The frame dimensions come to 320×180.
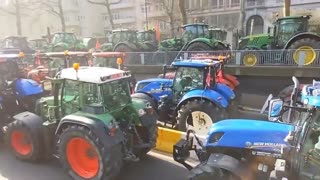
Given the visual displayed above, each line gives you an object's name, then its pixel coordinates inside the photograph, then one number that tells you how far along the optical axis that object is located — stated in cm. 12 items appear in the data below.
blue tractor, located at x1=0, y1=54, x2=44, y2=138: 741
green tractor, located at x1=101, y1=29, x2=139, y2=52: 1709
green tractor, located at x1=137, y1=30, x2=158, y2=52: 1891
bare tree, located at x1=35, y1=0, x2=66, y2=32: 2980
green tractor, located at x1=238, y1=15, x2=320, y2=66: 1186
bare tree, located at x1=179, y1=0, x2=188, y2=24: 2167
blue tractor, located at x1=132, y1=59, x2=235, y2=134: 739
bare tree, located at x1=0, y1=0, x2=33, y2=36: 3047
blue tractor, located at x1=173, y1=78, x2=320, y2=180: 377
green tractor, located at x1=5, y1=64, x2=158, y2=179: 507
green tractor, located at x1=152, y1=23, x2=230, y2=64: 1455
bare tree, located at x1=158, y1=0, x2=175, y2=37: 2733
